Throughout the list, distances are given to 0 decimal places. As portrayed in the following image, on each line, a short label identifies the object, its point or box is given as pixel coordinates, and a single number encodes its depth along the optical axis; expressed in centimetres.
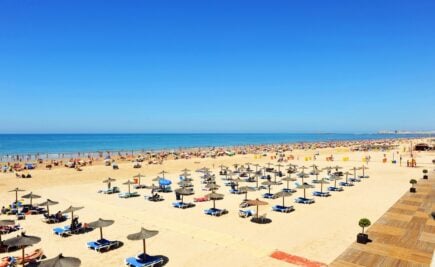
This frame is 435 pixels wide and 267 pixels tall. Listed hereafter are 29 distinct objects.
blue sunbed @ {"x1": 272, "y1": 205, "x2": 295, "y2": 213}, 2070
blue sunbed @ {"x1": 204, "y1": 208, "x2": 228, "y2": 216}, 2005
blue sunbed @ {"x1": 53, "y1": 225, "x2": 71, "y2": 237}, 1651
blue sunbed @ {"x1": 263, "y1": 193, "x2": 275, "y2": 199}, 2519
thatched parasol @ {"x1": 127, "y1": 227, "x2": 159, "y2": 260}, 1253
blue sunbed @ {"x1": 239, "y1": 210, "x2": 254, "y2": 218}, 1949
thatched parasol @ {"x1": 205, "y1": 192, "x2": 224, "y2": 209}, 2028
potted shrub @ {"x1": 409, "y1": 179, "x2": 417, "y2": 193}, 2496
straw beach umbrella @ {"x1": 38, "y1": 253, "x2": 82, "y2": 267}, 1000
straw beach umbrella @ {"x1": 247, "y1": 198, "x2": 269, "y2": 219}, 1811
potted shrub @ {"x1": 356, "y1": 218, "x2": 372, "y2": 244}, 1401
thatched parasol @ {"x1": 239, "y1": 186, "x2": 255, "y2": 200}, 2334
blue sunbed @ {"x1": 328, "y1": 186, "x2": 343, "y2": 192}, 2808
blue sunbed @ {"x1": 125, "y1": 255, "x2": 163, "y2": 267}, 1227
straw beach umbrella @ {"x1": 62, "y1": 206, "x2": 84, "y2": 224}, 1742
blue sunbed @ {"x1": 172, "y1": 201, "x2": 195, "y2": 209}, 2230
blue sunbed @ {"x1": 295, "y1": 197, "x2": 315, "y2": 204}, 2321
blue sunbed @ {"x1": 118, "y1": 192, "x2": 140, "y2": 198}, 2615
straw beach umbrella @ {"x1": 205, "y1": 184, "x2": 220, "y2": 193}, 2524
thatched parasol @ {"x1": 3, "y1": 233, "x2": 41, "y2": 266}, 1193
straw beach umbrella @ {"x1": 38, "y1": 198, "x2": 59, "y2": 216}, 1945
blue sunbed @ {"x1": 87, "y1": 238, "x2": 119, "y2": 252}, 1427
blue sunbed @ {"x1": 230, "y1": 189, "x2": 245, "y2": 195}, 2714
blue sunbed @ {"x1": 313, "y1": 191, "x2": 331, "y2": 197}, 2580
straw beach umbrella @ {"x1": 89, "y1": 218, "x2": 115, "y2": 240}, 1449
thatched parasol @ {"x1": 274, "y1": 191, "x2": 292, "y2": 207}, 2047
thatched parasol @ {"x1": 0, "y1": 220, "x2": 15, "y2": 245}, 1493
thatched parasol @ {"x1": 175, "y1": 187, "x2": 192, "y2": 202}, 2223
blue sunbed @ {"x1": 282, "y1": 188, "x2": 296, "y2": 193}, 2738
